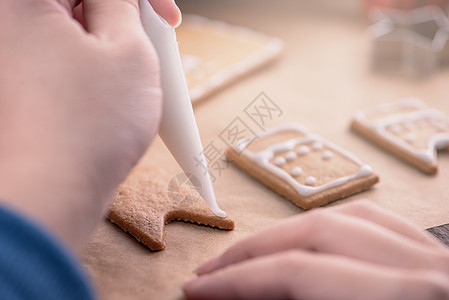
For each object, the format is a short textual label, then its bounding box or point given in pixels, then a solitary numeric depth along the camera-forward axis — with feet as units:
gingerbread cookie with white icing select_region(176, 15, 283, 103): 1.88
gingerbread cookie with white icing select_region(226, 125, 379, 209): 1.49
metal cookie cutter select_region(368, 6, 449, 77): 1.99
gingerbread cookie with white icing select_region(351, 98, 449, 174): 1.61
